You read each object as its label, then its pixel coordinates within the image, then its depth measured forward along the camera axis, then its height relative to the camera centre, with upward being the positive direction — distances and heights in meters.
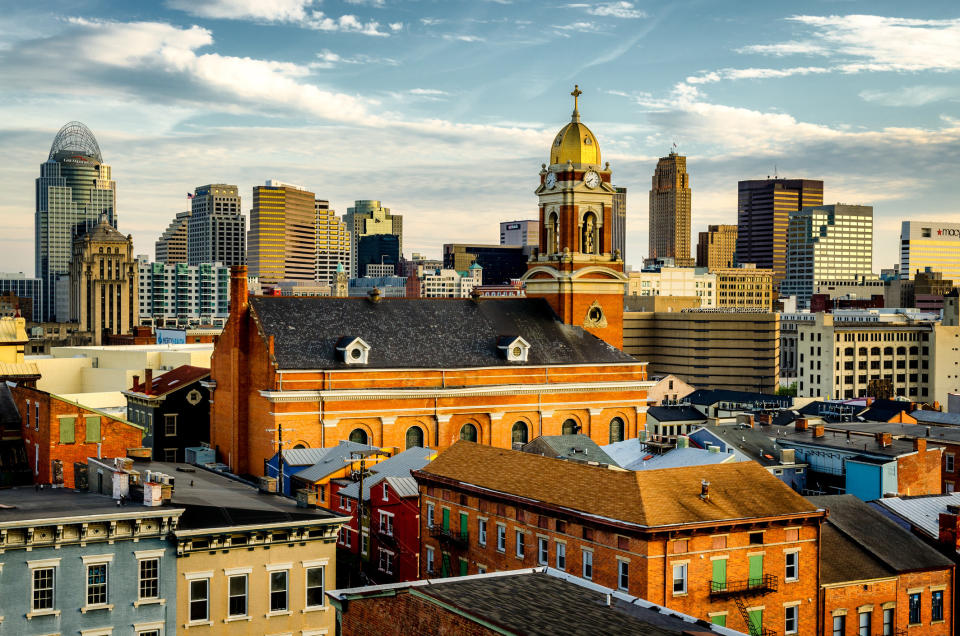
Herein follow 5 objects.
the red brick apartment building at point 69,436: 53.66 -7.19
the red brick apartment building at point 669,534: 43.84 -9.91
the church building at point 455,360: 80.25 -5.25
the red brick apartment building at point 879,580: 49.53 -12.88
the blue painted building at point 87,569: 36.56 -9.37
